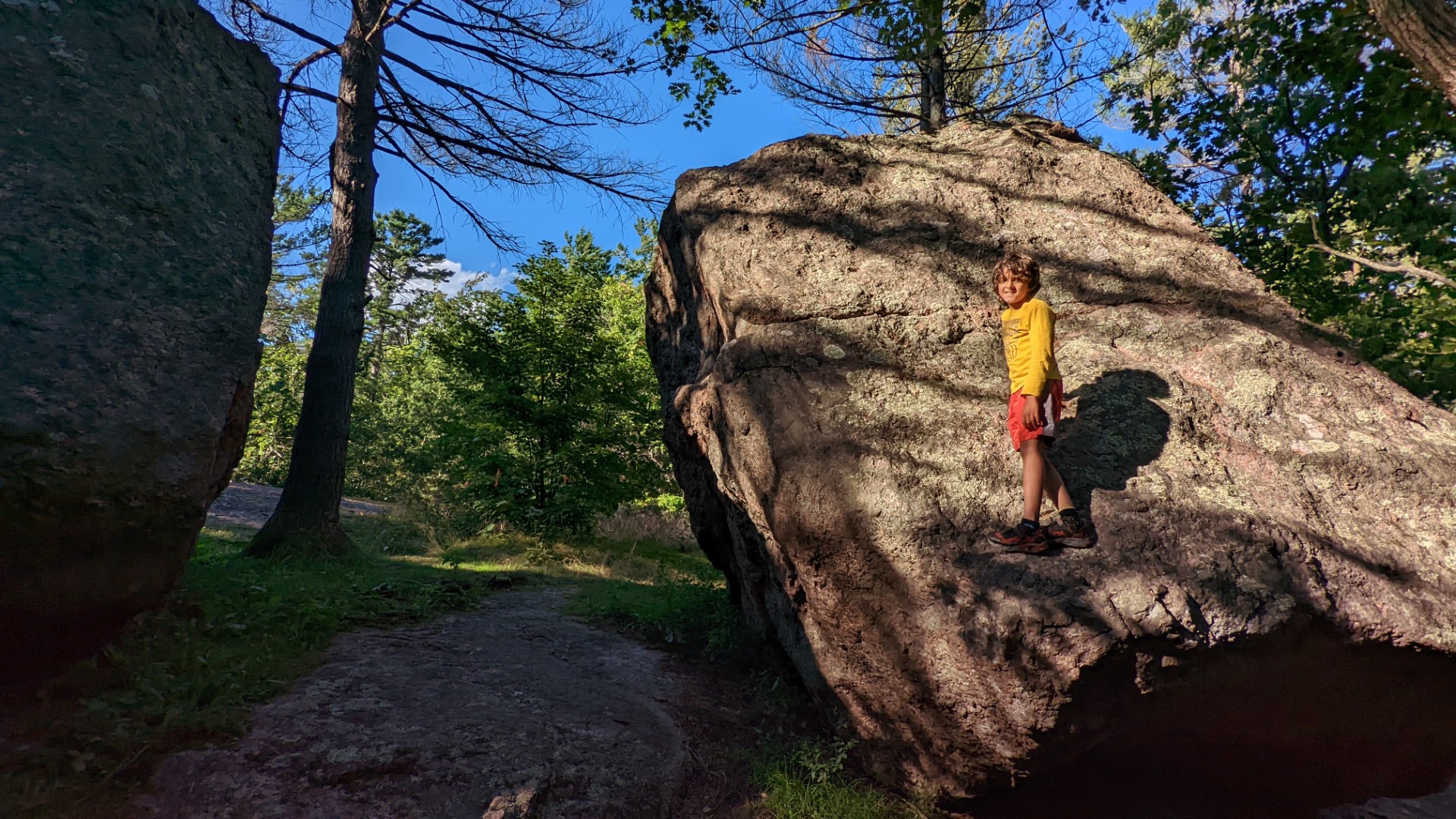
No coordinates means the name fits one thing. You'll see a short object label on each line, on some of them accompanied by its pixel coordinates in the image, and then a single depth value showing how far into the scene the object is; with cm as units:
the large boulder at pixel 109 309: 315
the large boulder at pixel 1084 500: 289
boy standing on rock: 319
